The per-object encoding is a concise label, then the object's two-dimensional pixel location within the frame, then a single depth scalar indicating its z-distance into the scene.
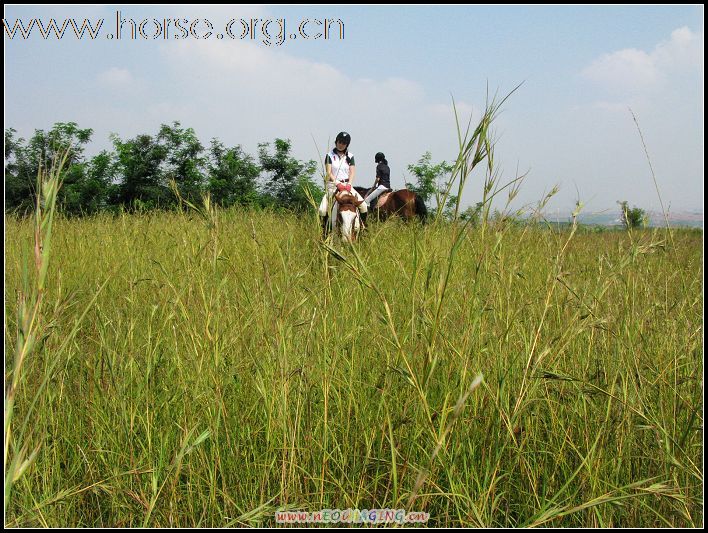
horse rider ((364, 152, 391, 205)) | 10.74
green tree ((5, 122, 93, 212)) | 14.08
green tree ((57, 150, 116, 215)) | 15.62
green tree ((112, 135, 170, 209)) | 14.83
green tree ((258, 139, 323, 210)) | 15.23
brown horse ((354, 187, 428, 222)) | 9.73
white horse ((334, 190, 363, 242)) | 6.31
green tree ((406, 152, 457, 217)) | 17.58
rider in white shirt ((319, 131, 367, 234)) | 7.79
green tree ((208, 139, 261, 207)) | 15.62
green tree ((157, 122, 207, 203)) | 14.69
